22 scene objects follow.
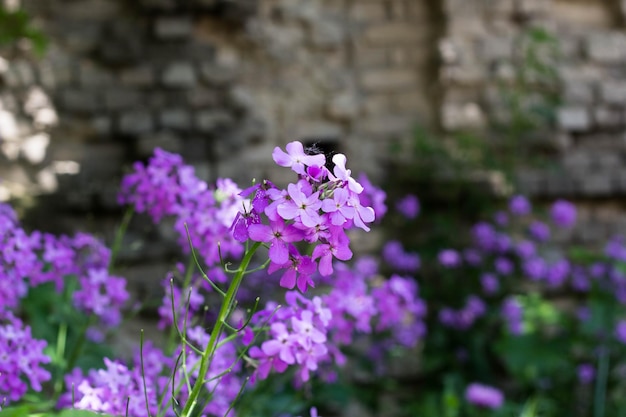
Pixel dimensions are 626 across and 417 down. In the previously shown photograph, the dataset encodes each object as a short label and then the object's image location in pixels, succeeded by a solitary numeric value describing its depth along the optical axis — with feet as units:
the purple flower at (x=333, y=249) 3.55
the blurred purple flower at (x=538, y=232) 13.39
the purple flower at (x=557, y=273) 13.07
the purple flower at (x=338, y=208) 3.45
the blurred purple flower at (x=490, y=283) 12.78
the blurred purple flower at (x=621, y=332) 12.24
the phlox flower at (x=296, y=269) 3.60
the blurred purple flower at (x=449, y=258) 12.35
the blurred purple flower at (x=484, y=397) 10.34
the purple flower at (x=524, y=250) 13.15
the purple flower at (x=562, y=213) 13.47
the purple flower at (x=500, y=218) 13.52
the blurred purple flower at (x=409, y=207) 13.37
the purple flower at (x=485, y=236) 13.25
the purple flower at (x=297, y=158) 3.59
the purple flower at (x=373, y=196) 5.44
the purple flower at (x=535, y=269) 12.94
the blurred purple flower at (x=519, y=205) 13.24
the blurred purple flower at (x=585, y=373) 12.36
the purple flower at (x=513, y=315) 12.53
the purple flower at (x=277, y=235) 3.47
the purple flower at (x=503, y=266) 12.96
